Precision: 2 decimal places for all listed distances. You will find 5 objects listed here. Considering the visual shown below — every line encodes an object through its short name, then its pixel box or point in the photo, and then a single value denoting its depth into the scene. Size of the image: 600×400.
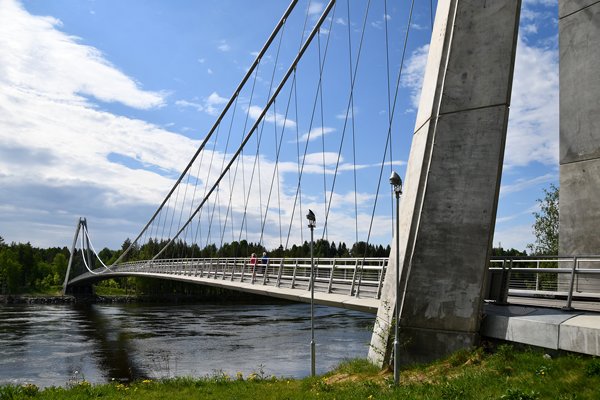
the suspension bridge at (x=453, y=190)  9.50
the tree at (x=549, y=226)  29.88
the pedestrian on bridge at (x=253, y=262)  19.28
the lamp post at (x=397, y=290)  8.77
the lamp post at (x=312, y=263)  12.25
